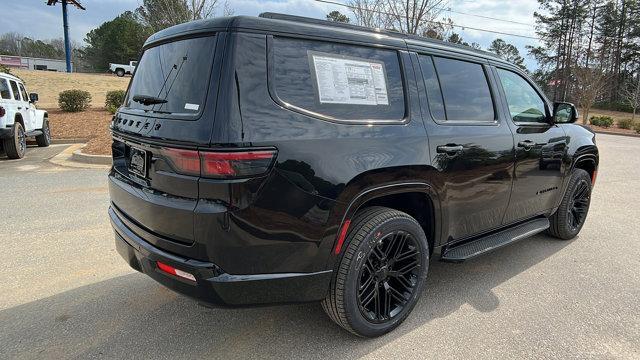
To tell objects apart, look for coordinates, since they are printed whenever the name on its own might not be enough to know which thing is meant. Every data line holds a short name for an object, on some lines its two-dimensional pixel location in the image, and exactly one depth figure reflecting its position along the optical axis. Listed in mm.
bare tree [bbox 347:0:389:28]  17119
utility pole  38125
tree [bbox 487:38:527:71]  70000
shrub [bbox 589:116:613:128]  29344
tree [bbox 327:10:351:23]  29358
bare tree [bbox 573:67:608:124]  30422
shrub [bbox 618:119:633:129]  28412
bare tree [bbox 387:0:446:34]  15790
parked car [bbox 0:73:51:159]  9522
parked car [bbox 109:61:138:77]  45188
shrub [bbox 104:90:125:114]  17375
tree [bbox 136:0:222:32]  12703
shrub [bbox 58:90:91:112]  17891
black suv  2172
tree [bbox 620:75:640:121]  34353
